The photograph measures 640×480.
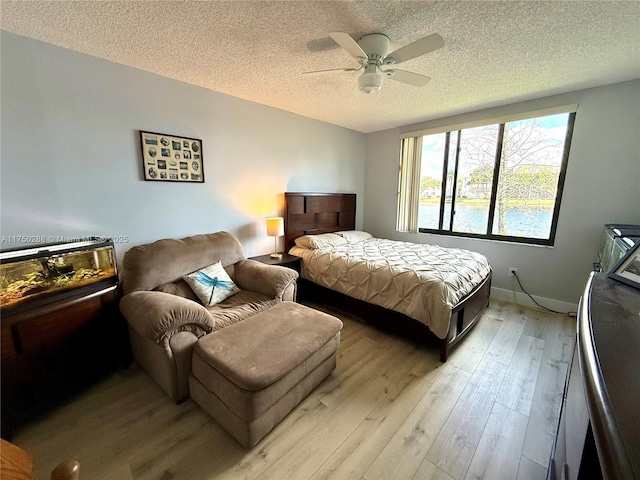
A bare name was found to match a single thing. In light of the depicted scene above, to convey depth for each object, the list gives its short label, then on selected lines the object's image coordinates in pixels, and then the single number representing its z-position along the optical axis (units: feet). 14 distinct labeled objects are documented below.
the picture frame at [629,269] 3.11
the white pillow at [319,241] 10.75
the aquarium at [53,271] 4.76
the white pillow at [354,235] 12.34
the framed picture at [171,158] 7.48
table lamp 10.05
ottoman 4.51
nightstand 9.72
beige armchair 5.24
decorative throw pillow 7.04
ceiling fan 4.98
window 9.70
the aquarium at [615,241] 5.69
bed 7.04
